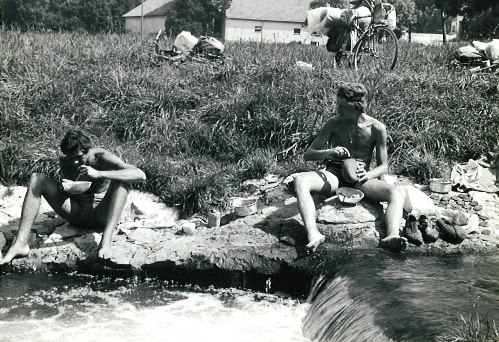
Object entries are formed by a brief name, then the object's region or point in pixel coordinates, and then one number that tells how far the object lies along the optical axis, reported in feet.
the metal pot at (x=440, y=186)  23.30
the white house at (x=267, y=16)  182.09
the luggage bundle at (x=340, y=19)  33.32
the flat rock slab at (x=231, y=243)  18.78
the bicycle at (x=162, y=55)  35.02
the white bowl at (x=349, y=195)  19.84
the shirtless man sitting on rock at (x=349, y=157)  19.03
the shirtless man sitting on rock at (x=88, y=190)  18.88
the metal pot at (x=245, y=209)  22.22
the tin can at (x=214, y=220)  22.50
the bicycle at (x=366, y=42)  32.89
